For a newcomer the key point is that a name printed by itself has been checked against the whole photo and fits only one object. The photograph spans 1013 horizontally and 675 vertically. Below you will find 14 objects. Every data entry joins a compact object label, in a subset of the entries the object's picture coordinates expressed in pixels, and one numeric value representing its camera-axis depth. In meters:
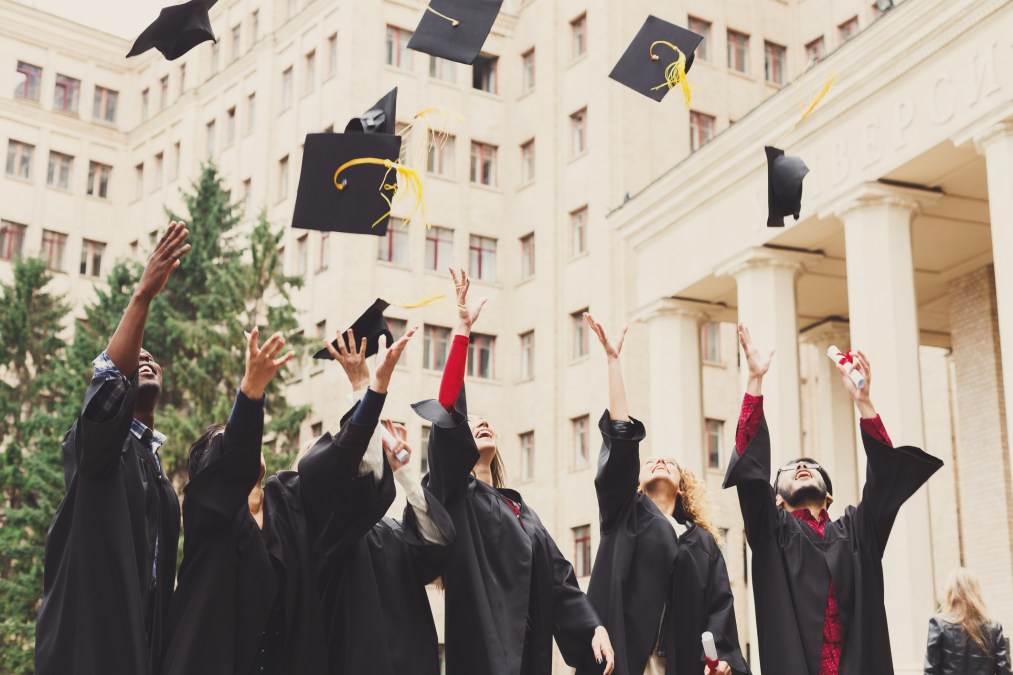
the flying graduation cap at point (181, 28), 8.15
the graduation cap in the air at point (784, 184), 9.20
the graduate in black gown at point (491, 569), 6.34
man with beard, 6.74
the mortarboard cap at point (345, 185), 7.36
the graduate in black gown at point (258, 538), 5.28
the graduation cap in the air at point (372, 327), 6.34
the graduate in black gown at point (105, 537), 4.93
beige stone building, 18.75
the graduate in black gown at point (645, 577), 7.11
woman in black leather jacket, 10.08
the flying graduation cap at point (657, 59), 9.79
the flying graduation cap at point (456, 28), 8.29
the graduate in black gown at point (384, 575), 5.81
